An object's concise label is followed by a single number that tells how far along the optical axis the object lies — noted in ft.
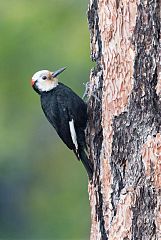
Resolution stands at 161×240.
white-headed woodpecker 37.96
